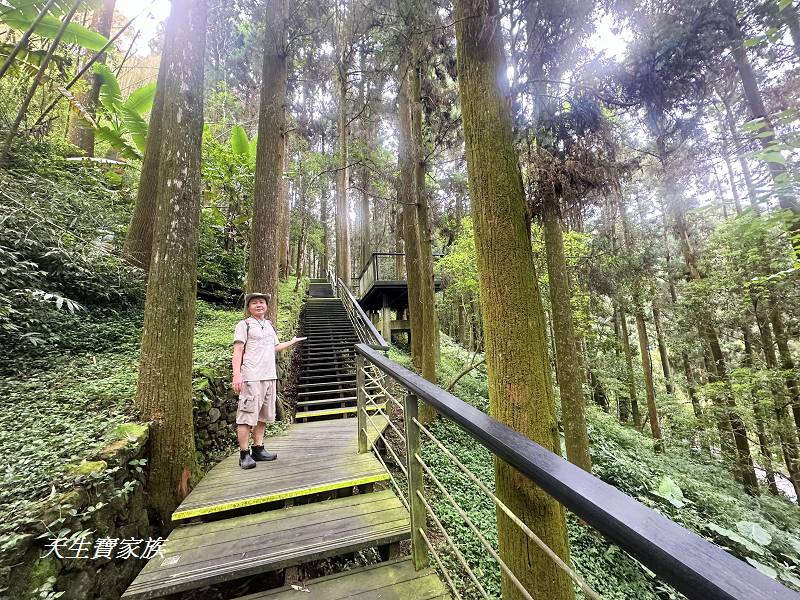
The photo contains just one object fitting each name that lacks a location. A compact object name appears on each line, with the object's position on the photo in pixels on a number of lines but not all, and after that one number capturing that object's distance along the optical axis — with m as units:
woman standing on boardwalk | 3.17
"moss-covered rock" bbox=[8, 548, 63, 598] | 1.61
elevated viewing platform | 11.12
